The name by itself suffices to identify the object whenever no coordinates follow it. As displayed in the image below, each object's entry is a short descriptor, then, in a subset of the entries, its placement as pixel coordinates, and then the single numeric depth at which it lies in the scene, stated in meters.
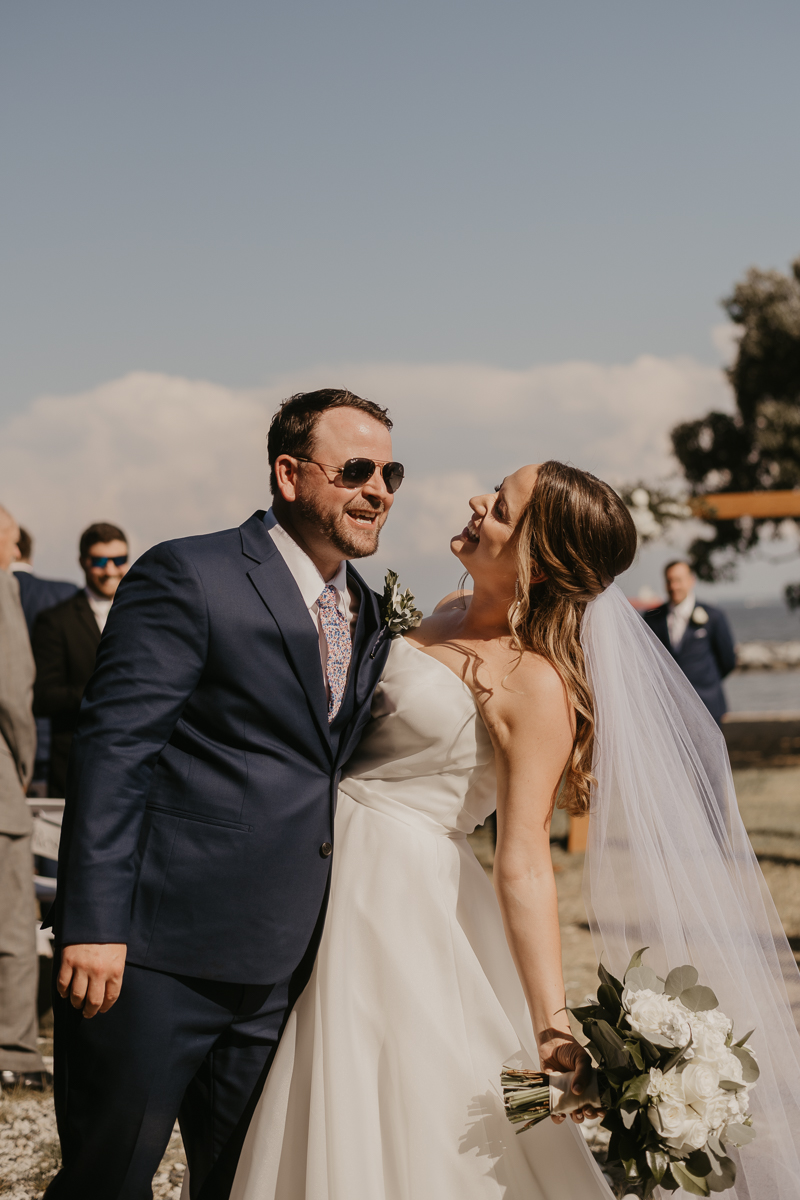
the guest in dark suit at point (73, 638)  5.56
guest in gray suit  4.52
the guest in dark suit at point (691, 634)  9.48
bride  2.41
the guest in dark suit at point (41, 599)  6.65
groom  2.25
